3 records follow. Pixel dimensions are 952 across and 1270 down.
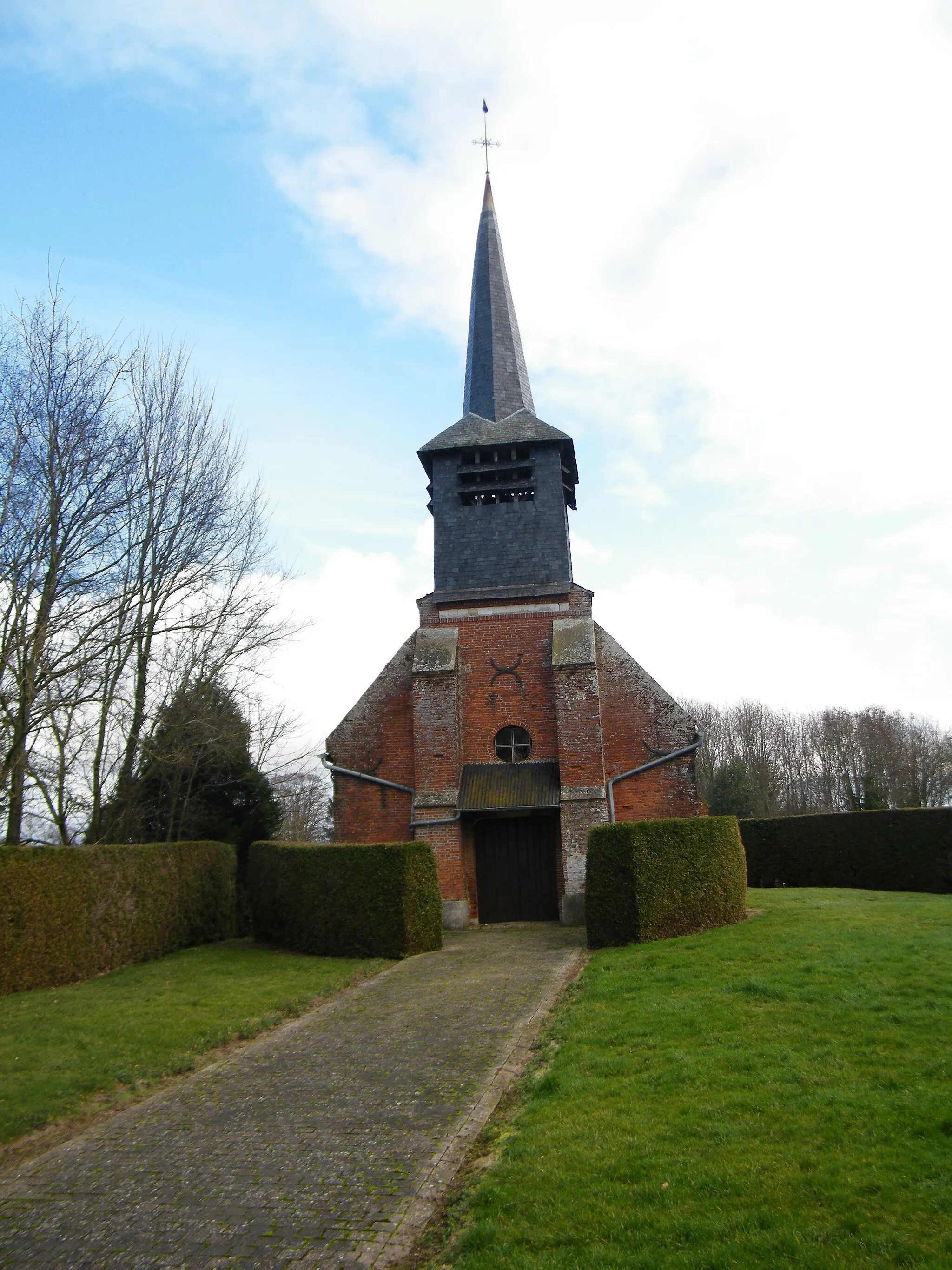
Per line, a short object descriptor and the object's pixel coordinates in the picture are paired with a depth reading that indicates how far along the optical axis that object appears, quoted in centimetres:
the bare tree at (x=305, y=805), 2227
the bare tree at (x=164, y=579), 1596
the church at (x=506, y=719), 1628
